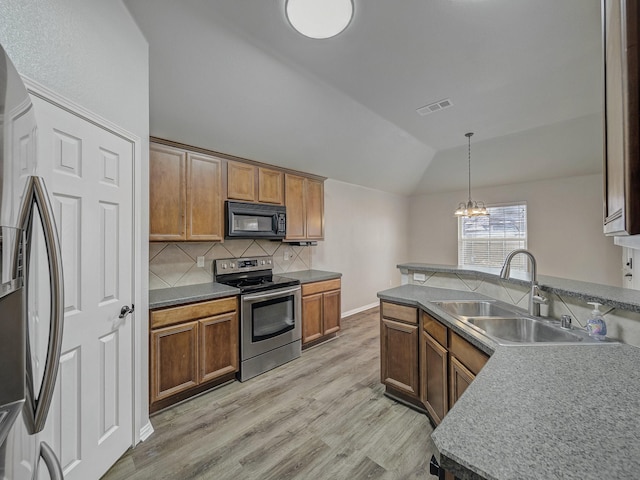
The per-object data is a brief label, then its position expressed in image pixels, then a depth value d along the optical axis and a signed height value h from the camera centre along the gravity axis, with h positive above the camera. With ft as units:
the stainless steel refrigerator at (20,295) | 1.85 -0.43
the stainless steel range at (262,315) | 9.08 -2.70
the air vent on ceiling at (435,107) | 10.64 +5.49
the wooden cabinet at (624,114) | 1.54 +0.80
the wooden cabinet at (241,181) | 9.98 +2.27
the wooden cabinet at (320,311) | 11.37 -3.12
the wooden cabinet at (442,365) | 5.01 -2.67
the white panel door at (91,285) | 4.40 -0.83
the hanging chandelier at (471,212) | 12.09 +1.32
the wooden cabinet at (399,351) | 7.25 -3.10
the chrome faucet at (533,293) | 5.63 -1.13
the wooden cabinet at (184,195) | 8.18 +1.48
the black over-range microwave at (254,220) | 9.84 +0.81
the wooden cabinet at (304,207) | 12.12 +1.59
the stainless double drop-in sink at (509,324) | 4.84 -1.75
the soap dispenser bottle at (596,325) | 4.31 -1.37
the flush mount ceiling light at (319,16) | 6.34 +5.51
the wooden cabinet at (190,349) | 7.25 -3.16
